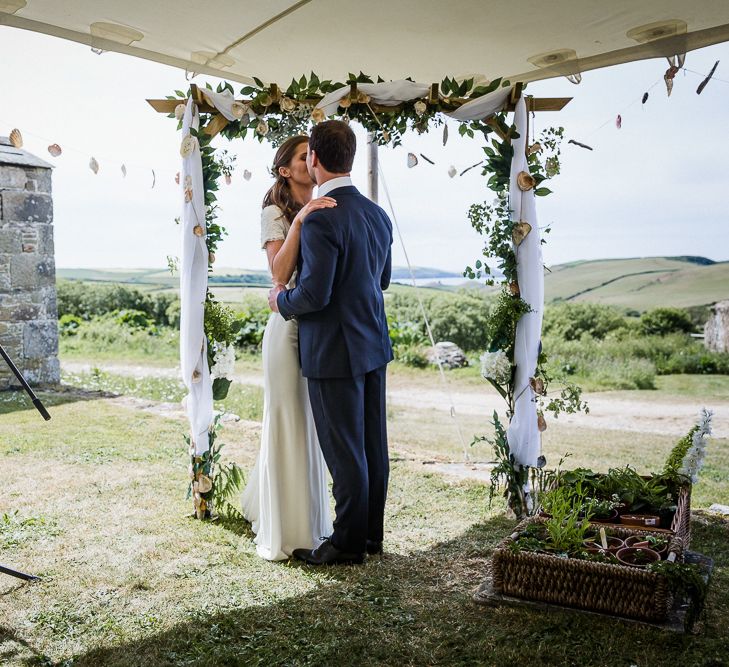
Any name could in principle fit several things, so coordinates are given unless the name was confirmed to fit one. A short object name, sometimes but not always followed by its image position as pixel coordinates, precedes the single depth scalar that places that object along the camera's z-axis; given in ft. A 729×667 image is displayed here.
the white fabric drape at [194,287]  11.78
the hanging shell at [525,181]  11.98
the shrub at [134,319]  40.81
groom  9.64
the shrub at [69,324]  39.78
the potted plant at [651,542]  9.07
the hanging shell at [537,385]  12.07
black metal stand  8.40
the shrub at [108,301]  42.06
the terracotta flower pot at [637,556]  8.76
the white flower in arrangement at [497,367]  12.41
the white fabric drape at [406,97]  11.73
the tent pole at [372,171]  20.30
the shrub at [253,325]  35.37
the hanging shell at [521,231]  12.01
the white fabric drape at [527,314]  12.10
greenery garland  11.87
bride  10.57
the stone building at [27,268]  23.81
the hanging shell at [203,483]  12.23
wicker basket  8.30
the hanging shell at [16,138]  10.40
